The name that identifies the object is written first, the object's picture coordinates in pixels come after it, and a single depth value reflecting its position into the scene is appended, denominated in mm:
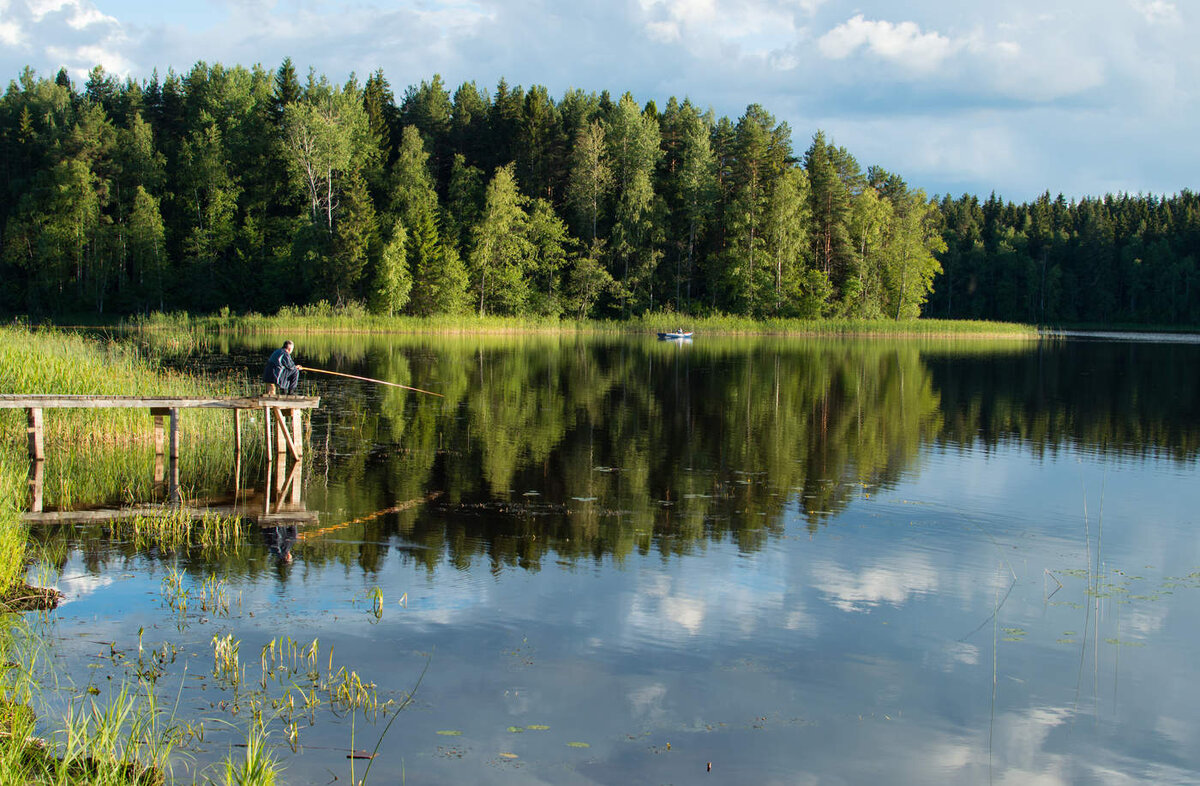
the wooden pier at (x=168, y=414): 15750
